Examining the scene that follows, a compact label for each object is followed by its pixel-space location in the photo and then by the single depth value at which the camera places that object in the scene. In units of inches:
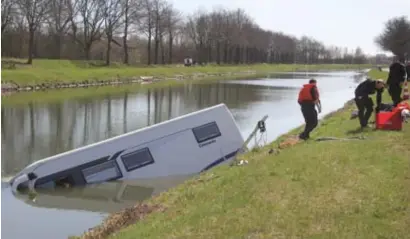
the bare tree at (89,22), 3216.0
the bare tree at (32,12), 2583.7
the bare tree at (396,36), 3078.2
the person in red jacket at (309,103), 596.4
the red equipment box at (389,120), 590.2
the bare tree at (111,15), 3302.2
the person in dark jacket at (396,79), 700.0
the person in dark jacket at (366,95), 613.8
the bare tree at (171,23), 3831.2
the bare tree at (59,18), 2999.3
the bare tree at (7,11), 2443.4
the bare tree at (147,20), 3565.5
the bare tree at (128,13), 3373.5
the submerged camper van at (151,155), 548.7
